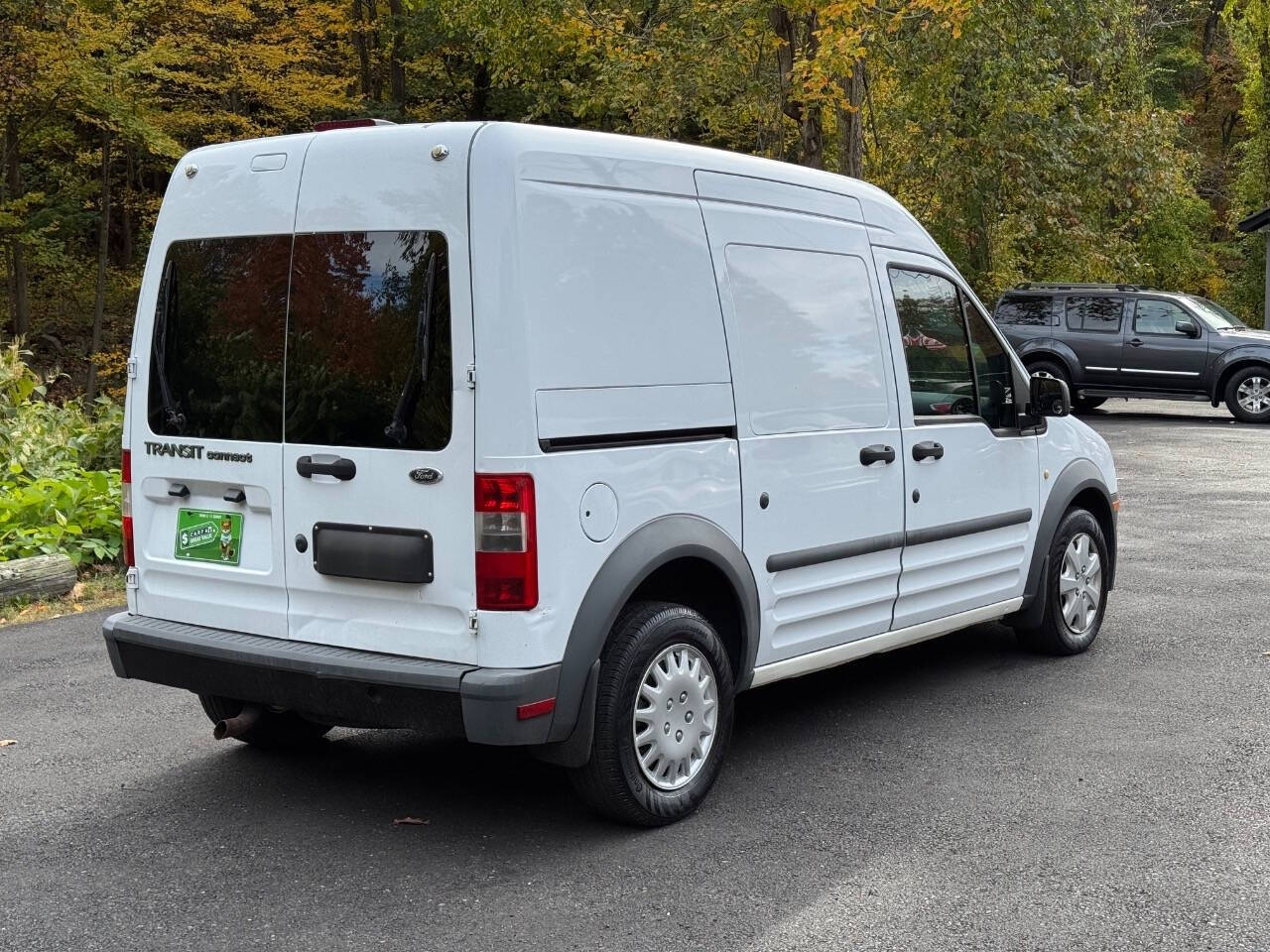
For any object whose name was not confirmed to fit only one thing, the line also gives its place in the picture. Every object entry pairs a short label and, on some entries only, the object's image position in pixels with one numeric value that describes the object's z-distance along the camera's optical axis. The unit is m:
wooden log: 8.26
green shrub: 9.07
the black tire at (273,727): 5.20
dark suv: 19.95
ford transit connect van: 4.09
